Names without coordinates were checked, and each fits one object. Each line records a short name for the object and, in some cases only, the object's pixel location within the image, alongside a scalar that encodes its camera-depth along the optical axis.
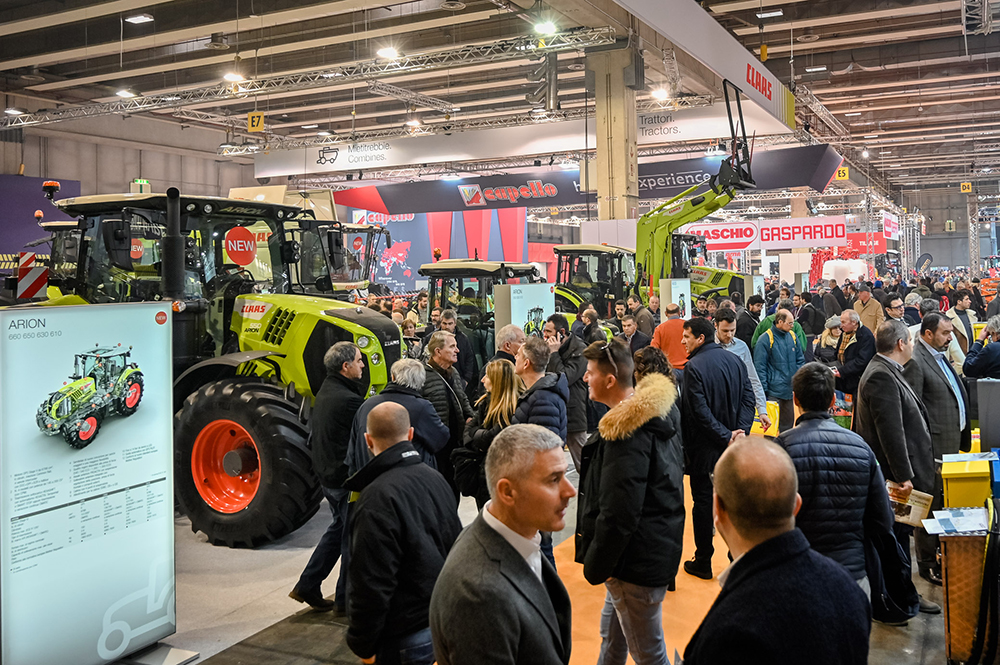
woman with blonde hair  4.26
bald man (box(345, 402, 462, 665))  2.67
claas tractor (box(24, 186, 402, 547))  5.75
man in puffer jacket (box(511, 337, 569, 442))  4.22
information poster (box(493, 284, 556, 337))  8.28
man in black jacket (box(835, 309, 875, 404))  7.50
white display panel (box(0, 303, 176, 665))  3.44
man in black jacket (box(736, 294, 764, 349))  10.48
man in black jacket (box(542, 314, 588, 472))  6.52
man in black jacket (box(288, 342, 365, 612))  4.71
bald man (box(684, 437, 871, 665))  1.69
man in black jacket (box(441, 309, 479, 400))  8.73
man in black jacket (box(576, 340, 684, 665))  3.12
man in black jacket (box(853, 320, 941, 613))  4.43
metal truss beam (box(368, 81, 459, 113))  18.03
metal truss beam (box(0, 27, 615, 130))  12.39
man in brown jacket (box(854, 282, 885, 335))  11.06
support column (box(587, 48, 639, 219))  14.09
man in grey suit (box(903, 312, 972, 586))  5.14
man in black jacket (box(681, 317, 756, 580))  4.95
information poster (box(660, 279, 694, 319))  10.32
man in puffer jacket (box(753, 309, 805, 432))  8.02
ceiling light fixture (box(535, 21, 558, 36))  11.17
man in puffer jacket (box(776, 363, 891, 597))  3.37
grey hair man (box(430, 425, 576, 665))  1.92
